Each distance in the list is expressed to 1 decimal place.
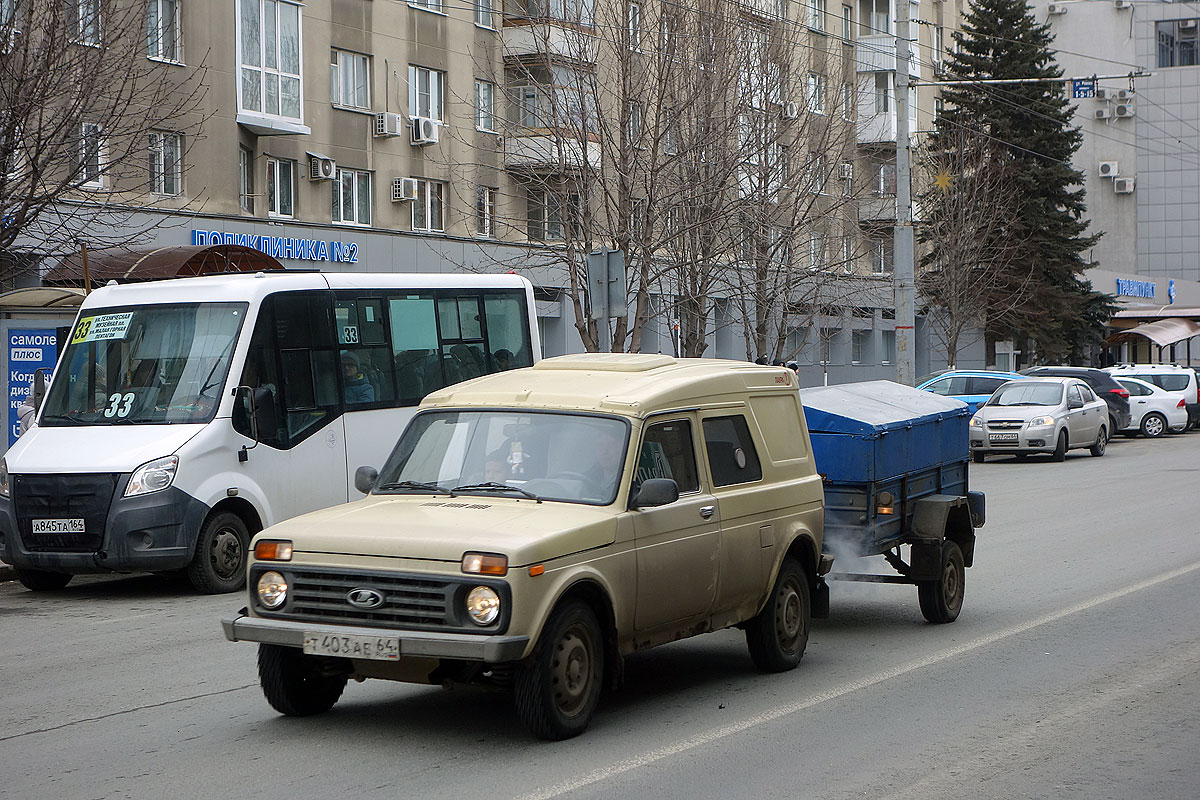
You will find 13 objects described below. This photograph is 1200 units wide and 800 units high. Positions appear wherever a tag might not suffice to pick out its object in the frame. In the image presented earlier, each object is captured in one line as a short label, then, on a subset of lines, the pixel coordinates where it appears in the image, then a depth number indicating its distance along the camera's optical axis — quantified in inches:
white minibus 458.9
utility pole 1079.0
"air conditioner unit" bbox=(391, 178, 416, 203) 1326.3
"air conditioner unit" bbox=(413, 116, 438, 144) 1330.0
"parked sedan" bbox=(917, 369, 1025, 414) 1237.1
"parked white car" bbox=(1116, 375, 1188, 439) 1448.1
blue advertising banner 648.4
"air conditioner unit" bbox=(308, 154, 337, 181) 1245.1
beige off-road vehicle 245.1
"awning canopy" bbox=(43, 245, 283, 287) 776.3
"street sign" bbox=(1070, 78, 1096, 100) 1156.9
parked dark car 1344.7
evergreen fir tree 1868.8
